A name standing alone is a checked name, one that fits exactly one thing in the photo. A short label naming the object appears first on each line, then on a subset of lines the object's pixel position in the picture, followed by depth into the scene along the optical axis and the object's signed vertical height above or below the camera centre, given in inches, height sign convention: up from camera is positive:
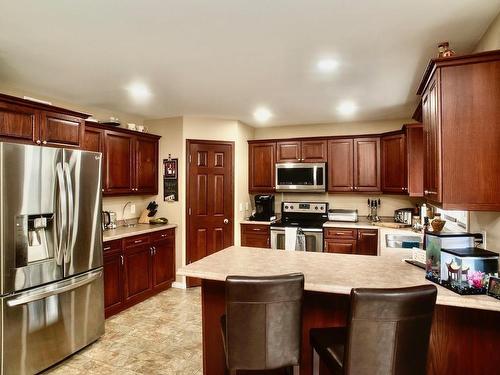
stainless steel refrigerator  86.5 -19.5
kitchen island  64.8 -25.9
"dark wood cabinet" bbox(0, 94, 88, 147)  96.3 +25.0
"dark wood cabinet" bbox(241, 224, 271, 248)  185.2 -26.5
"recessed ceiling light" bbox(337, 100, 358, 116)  149.6 +44.6
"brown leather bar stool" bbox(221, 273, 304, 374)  56.0 -24.6
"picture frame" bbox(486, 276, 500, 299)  57.6 -18.6
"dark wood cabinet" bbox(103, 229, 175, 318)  134.9 -37.6
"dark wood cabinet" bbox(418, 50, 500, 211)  64.5 +13.2
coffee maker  194.8 -10.0
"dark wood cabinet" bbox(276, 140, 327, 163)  191.6 +26.9
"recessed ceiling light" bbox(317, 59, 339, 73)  98.8 +43.2
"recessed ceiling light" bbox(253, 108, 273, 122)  164.2 +45.5
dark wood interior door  177.9 -3.0
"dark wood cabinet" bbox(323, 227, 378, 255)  165.3 -27.3
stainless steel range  176.2 -18.7
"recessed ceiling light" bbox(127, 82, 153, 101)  122.3 +44.3
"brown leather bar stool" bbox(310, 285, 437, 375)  48.9 -23.1
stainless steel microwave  189.8 +10.0
